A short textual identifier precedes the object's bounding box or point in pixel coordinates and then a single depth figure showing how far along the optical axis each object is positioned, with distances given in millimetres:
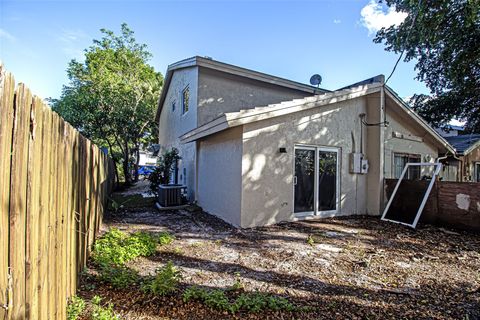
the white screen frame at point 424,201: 6660
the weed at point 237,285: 3158
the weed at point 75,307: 2418
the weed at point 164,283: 2947
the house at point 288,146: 6325
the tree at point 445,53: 8383
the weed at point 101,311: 2363
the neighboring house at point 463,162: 11445
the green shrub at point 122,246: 3826
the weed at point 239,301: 2751
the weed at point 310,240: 5177
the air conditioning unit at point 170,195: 8773
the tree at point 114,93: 16719
